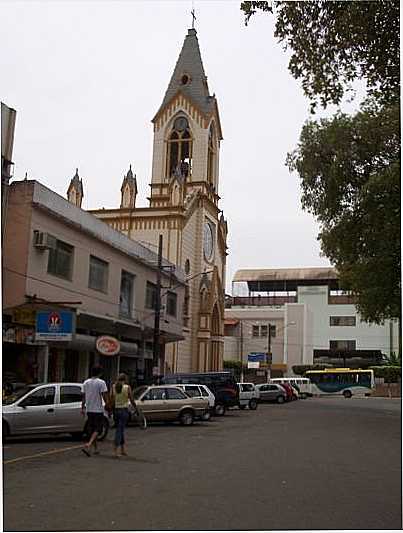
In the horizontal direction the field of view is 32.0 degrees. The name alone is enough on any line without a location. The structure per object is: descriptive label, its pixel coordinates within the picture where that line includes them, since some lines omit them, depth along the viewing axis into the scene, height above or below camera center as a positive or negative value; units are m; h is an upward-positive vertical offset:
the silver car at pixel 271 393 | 41.59 -1.71
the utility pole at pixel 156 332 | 26.94 +1.08
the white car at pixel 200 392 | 21.55 -0.95
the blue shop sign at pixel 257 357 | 60.56 +0.55
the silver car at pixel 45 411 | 14.03 -1.10
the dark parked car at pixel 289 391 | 43.47 -1.64
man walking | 11.88 -0.75
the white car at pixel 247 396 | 32.39 -1.53
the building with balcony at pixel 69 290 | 21.00 +2.41
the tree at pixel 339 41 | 8.34 +3.97
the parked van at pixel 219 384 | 27.36 -0.86
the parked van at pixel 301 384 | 52.40 -1.45
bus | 54.34 -1.15
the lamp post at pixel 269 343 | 58.28 +1.87
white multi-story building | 63.88 +3.07
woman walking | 11.74 -0.82
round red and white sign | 20.50 +0.39
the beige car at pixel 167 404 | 20.17 -1.24
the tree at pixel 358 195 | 18.42 +5.00
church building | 44.31 +9.70
